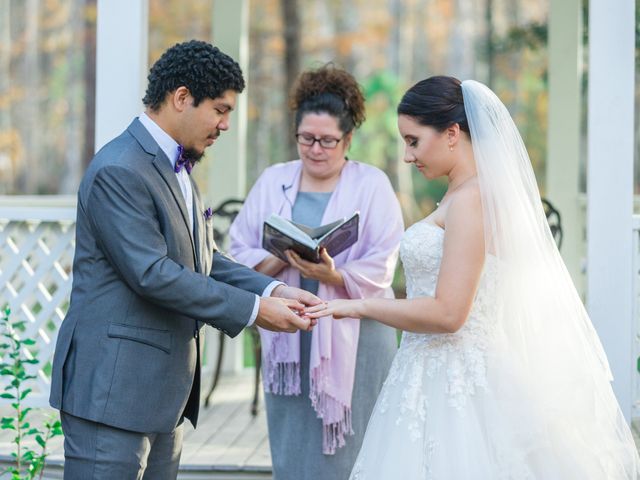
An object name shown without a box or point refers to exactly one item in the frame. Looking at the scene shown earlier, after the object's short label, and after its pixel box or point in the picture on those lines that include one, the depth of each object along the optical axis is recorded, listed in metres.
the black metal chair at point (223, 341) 6.79
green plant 4.20
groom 3.43
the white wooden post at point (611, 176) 4.89
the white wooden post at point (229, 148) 8.01
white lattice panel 5.66
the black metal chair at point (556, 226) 6.79
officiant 4.59
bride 3.59
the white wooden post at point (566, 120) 7.65
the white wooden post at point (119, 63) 5.07
